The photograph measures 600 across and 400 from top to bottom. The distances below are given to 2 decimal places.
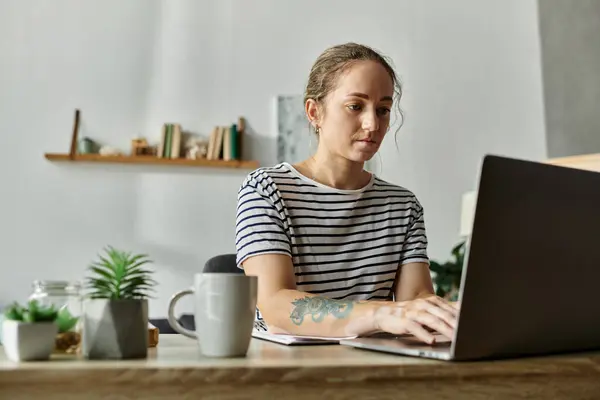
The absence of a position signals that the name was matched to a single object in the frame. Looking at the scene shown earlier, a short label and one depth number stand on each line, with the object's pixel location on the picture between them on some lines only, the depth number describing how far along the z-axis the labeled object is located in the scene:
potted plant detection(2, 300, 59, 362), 0.69
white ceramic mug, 0.75
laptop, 0.69
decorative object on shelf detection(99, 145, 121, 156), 3.47
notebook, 0.90
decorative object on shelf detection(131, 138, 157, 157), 3.49
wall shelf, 3.44
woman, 1.38
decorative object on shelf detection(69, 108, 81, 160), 3.44
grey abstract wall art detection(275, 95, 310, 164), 3.66
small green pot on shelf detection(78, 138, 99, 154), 3.46
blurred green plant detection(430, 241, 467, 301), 3.40
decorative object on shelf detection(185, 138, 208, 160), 3.55
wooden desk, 0.62
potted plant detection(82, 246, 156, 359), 0.72
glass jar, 0.73
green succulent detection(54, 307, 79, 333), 0.73
